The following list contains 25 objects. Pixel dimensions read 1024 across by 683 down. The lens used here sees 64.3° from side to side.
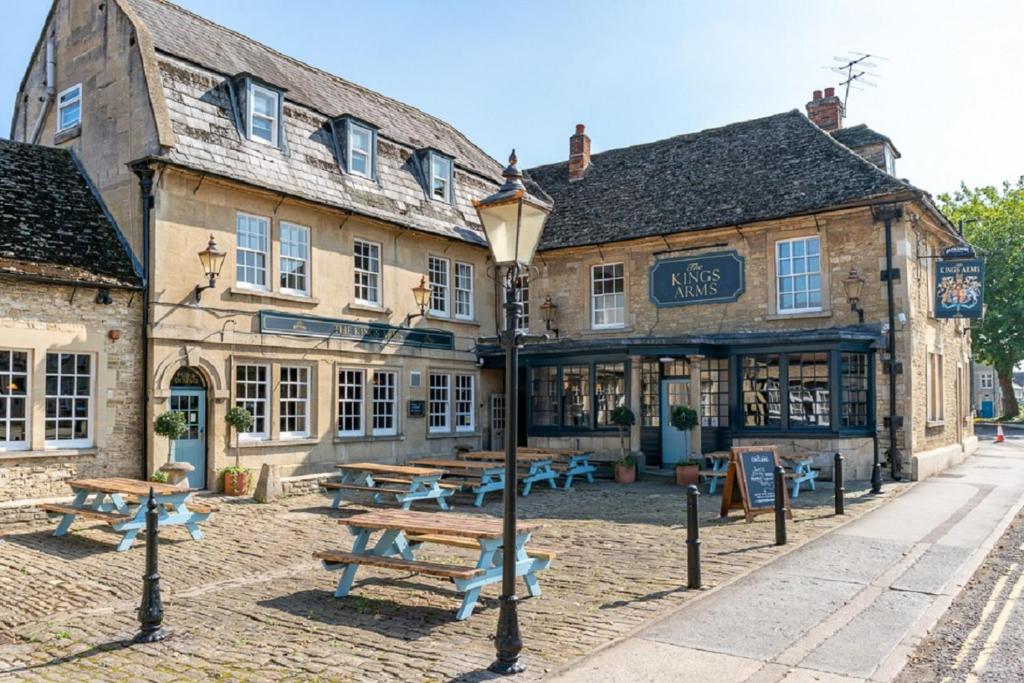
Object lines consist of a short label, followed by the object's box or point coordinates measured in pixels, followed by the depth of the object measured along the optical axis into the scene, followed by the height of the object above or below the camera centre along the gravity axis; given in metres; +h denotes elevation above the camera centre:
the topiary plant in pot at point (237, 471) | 15.09 -1.57
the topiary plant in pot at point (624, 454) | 18.50 -1.65
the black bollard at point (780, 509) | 10.67 -1.64
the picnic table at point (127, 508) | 10.73 -1.69
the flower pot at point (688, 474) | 17.59 -1.94
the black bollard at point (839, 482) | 12.55 -1.55
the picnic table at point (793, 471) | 15.45 -1.75
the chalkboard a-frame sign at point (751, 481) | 12.51 -1.52
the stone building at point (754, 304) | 18.00 +2.00
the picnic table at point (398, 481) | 13.72 -1.74
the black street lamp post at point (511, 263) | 6.11 +0.97
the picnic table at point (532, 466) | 16.72 -1.72
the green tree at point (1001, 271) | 40.47 +5.56
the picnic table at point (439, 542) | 7.33 -1.63
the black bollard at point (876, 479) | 15.72 -1.85
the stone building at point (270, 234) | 15.09 +3.24
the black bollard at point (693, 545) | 8.41 -1.66
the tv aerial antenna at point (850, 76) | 25.00 +9.46
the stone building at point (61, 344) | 12.99 +0.72
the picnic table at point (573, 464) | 17.63 -1.78
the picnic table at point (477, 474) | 15.27 -1.78
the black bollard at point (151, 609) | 6.73 -1.85
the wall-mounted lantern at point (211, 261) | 14.89 +2.30
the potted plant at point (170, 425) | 14.10 -0.67
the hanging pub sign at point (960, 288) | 18.50 +2.19
